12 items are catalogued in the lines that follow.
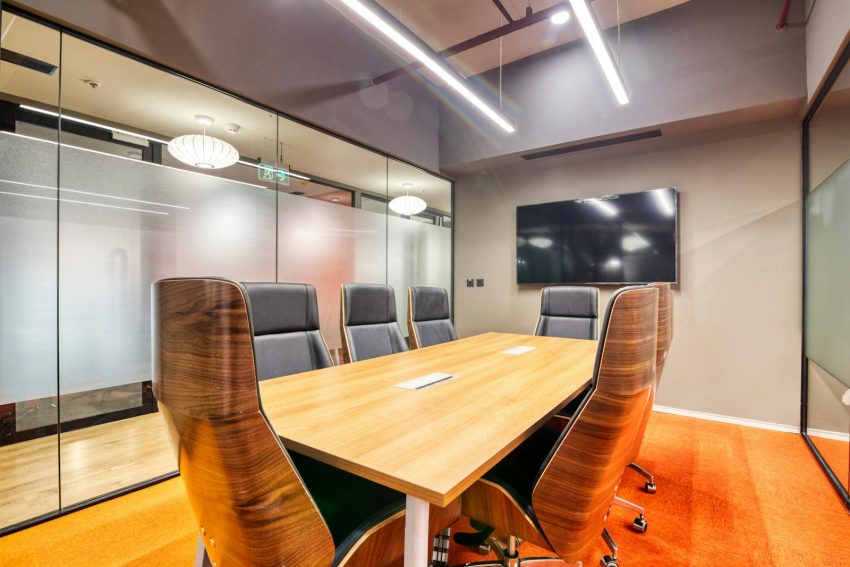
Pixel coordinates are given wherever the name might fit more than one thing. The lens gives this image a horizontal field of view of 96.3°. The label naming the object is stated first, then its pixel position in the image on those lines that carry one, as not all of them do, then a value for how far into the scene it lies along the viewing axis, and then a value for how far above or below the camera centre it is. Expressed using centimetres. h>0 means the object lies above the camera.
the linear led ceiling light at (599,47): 216 +155
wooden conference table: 84 -42
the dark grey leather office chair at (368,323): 256 -30
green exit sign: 304 +88
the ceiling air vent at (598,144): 382 +151
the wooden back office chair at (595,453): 93 -44
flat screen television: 388 +49
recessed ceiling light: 275 +200
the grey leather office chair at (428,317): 302 -30
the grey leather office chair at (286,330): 205 -28
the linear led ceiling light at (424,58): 210 +151
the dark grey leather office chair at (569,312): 345 -27
